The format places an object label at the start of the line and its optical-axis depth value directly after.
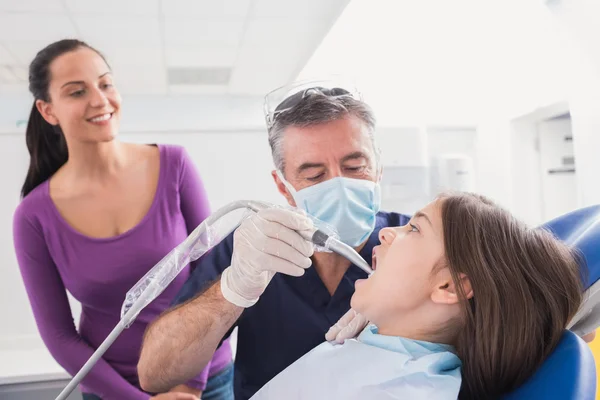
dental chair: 0.75
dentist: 1.19
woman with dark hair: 1.54
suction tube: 1.03
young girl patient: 0.91
